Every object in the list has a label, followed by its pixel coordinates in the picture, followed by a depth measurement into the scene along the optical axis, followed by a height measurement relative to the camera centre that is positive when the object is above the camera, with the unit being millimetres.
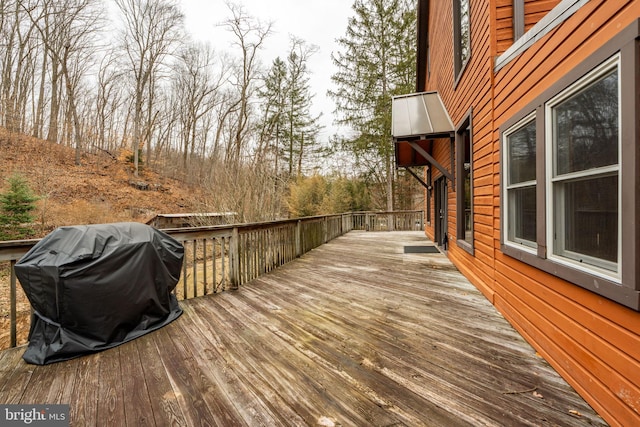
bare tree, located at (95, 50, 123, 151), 16266 +7426
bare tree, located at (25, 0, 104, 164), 13125 +9076
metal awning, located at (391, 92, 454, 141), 5020 +1907
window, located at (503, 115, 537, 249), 2287 +245
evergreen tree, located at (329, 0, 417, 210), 12836 +7031
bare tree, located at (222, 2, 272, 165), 10922 +7017
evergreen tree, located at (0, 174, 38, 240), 7609 +170
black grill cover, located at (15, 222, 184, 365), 1912 -560
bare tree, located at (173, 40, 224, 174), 17031 +8197
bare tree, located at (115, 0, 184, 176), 14953 +10220
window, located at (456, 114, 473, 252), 4469 +410
